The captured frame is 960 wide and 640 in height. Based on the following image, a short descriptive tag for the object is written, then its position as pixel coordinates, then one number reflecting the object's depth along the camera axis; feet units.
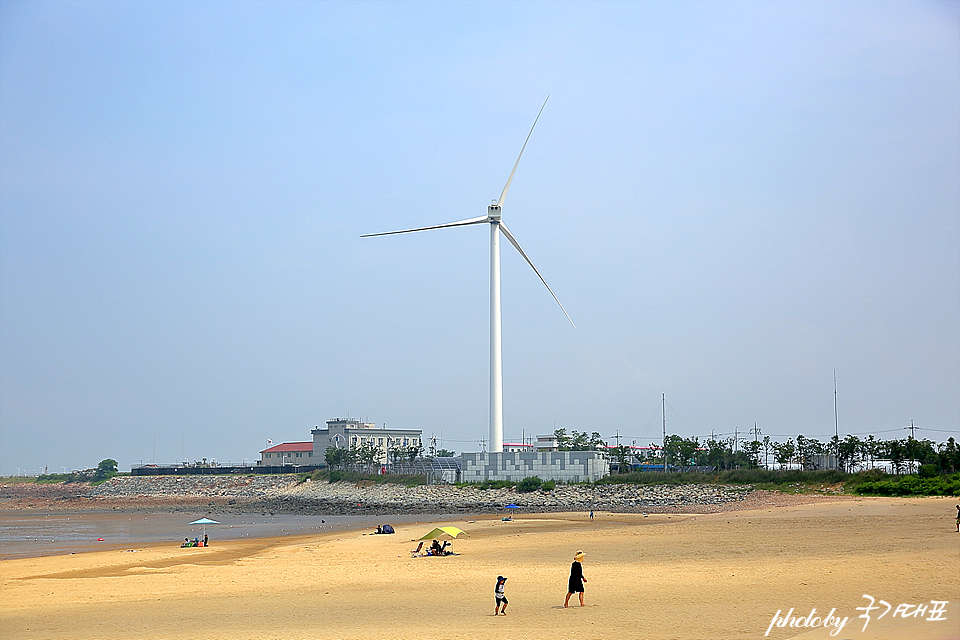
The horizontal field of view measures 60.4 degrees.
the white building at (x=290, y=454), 624.18
